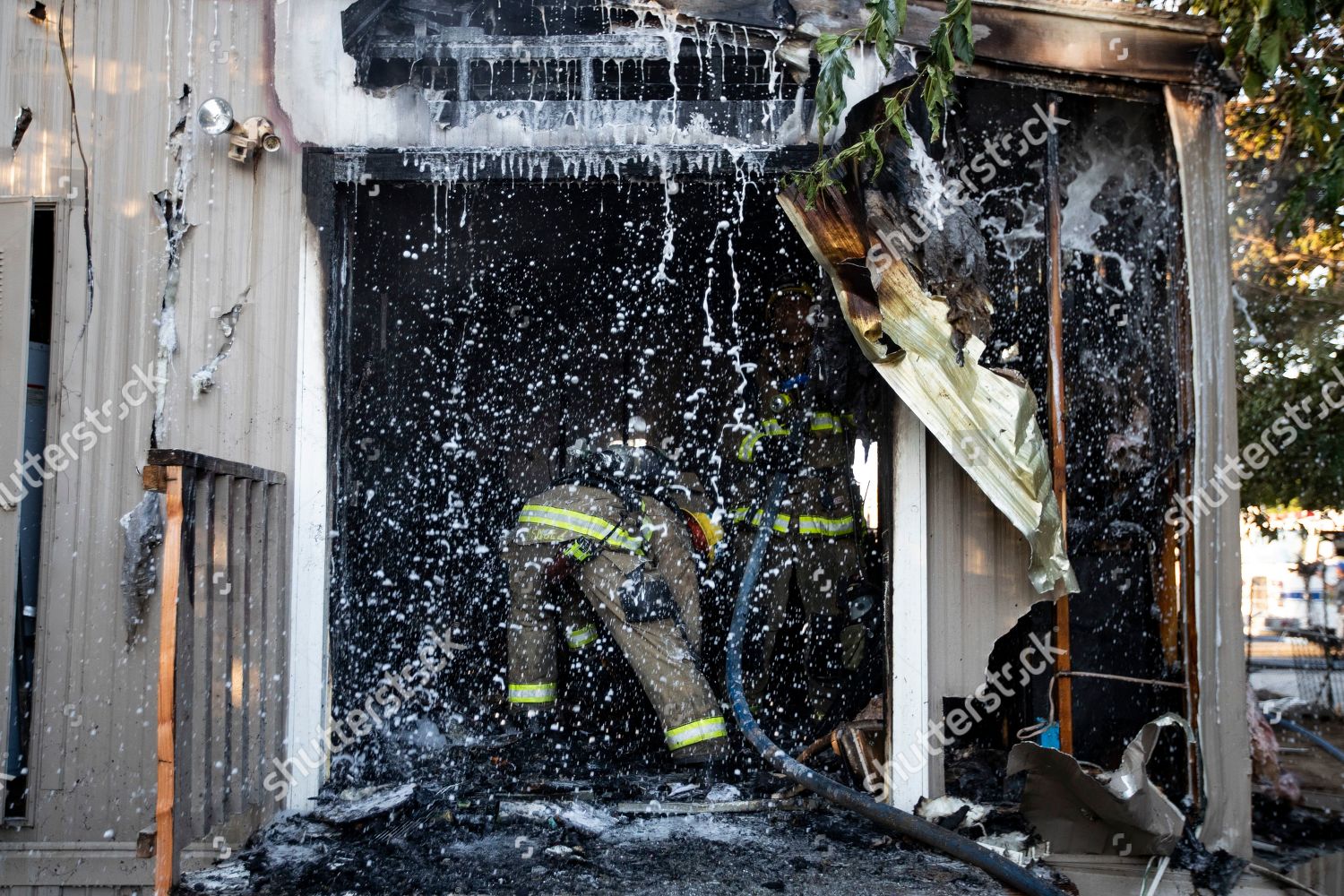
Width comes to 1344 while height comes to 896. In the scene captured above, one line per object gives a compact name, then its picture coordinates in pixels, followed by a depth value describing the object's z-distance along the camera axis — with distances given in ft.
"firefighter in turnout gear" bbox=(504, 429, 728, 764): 15.71
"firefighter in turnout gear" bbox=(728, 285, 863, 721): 18.28
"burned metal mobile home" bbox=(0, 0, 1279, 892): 12.97
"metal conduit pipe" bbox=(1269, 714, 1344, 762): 16.76
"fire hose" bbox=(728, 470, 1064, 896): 11.81
